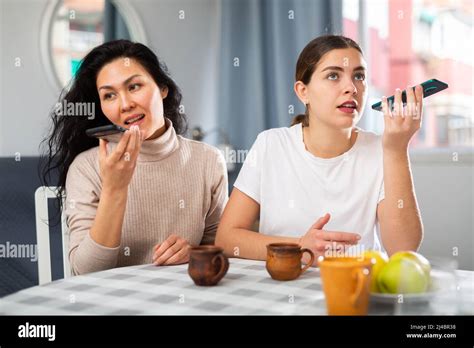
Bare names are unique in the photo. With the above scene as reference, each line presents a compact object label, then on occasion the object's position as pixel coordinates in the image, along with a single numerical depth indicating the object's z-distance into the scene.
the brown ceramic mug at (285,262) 0.96
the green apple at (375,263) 0.81
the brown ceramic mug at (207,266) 0.93
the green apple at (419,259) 0.80
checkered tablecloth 0.81
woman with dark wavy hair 1.29
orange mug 0.76
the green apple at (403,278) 0.79
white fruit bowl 0.78
